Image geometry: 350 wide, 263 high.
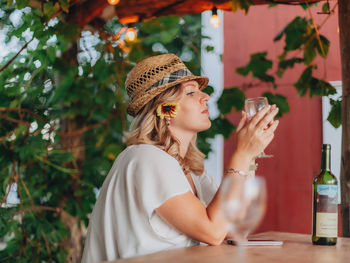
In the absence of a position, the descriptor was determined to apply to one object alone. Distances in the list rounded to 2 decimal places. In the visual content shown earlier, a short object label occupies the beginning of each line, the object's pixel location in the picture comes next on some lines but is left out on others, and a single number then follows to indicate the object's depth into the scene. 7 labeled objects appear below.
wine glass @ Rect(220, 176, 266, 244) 0.82
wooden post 1.83
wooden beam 2.35
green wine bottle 1.34
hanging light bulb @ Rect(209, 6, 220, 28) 2.37
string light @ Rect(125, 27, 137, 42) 2.64
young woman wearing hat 1.32
